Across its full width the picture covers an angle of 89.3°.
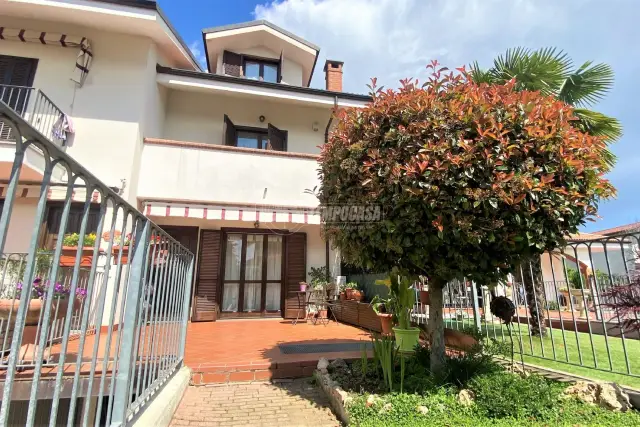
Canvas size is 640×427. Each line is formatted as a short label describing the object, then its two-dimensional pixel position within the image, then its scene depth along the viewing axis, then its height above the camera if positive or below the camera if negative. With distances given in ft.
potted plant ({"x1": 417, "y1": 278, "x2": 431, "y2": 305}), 25.49 -0.78
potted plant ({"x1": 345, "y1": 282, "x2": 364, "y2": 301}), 38.93 -0.97
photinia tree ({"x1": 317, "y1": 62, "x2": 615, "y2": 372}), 13.60 +4.60
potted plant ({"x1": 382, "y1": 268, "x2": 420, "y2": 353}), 19.97 -1.88
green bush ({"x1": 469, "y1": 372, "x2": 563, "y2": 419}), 13.57 -4.74
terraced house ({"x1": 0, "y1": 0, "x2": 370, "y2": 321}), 37.76 +16.89
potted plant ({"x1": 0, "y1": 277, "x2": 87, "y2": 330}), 17.98 -1.05
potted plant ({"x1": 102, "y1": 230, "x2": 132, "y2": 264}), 19.85 +3.41
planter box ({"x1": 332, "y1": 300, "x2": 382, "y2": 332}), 32.14 -3.34
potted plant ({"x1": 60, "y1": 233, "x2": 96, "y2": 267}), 22.59 +2.24
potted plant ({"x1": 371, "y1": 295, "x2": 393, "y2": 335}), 26.50 -2.43
